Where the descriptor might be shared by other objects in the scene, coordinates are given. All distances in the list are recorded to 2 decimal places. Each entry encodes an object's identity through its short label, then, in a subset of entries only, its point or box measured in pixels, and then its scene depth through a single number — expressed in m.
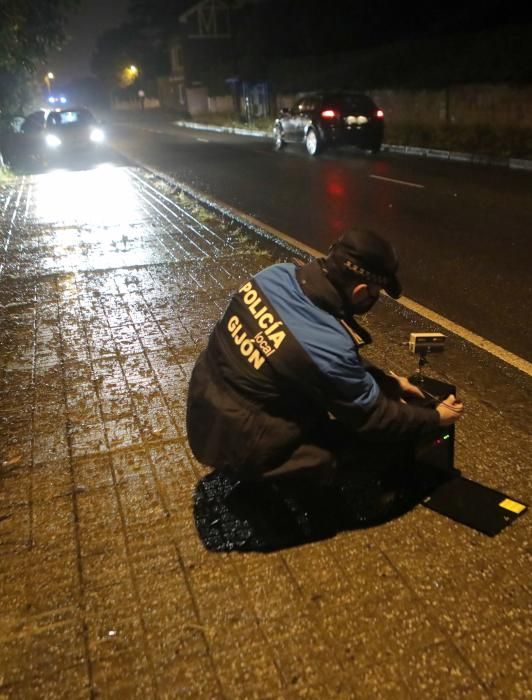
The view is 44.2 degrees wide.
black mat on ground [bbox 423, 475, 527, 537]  2.84
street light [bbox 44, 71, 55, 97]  69.50
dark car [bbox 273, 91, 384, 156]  19.17
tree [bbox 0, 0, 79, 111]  13.96
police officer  2.40
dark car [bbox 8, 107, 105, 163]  21.91
